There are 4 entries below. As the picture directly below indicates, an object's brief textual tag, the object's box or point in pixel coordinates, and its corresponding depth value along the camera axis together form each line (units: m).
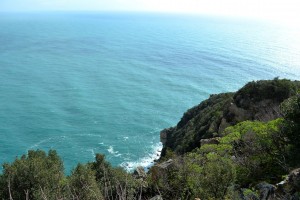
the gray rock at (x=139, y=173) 29.99
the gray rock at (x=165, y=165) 23.10
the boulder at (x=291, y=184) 14.74
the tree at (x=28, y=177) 23.64
